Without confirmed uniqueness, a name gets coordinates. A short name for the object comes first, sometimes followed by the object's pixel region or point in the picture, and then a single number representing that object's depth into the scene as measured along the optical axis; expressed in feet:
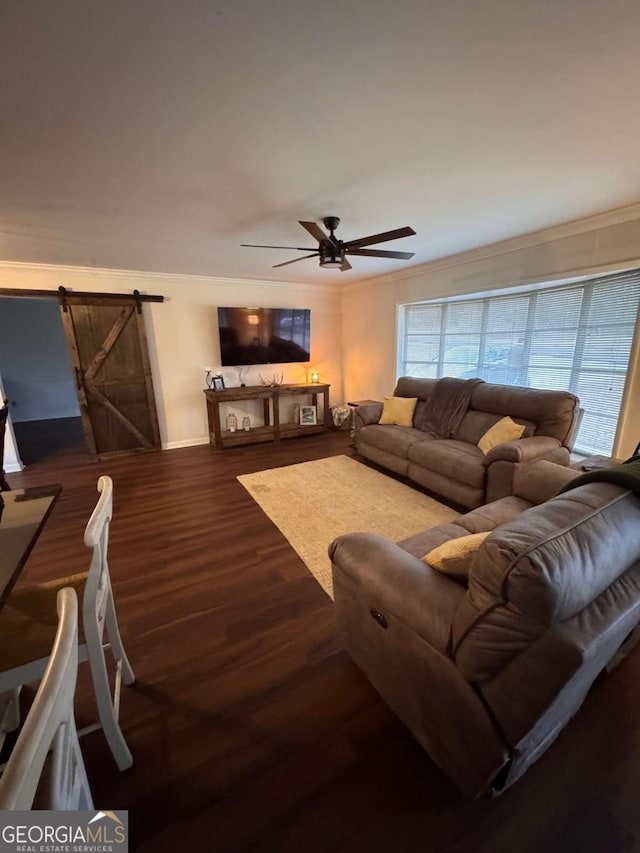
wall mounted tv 16.28
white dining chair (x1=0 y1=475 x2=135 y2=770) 3.59
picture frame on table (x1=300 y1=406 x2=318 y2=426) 18.43
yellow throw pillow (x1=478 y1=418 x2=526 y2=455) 10.23
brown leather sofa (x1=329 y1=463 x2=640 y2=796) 2.95
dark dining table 4.11
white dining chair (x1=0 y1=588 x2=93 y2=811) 1.43
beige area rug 8.83
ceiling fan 8.27
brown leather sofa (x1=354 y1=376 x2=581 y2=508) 9.16
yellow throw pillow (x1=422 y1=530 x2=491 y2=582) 4.20
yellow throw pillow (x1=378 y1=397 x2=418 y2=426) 13.87
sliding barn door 14.08
